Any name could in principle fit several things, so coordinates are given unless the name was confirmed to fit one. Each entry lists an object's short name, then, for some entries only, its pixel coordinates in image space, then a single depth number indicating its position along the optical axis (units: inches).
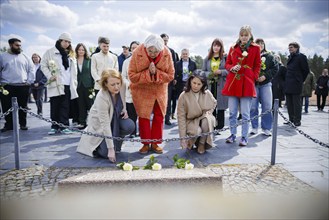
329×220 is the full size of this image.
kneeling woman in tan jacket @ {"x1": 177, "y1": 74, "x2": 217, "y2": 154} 194.4
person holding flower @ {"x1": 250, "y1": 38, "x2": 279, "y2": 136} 244.8
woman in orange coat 185.5
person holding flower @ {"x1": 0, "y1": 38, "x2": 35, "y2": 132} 267.6
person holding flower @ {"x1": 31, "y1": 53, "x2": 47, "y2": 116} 374.5
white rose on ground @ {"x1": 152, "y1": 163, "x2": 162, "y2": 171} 136.6
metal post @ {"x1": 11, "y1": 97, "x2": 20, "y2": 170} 155.7
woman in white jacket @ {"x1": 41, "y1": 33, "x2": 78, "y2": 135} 256.4
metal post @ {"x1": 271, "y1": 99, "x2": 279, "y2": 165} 161.2
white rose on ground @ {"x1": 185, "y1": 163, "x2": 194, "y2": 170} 142.0
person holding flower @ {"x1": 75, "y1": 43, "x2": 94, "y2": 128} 282.2
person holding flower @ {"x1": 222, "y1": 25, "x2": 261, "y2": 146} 207.9
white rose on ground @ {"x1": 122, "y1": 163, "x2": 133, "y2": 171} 138.1
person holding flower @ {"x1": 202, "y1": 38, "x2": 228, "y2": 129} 255.0
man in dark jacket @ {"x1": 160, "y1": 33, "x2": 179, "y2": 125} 309.5
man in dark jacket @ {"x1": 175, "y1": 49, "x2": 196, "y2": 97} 328.8
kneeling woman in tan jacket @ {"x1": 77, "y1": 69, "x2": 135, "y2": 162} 172.7
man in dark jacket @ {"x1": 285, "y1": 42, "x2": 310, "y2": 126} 309.1
